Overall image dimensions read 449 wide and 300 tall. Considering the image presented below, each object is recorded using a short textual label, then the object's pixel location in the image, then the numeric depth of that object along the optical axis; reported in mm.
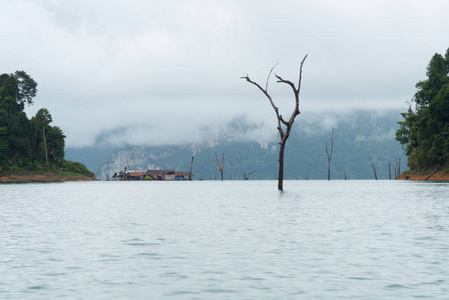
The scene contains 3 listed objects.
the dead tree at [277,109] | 66500
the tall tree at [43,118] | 186750
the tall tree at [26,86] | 187625
